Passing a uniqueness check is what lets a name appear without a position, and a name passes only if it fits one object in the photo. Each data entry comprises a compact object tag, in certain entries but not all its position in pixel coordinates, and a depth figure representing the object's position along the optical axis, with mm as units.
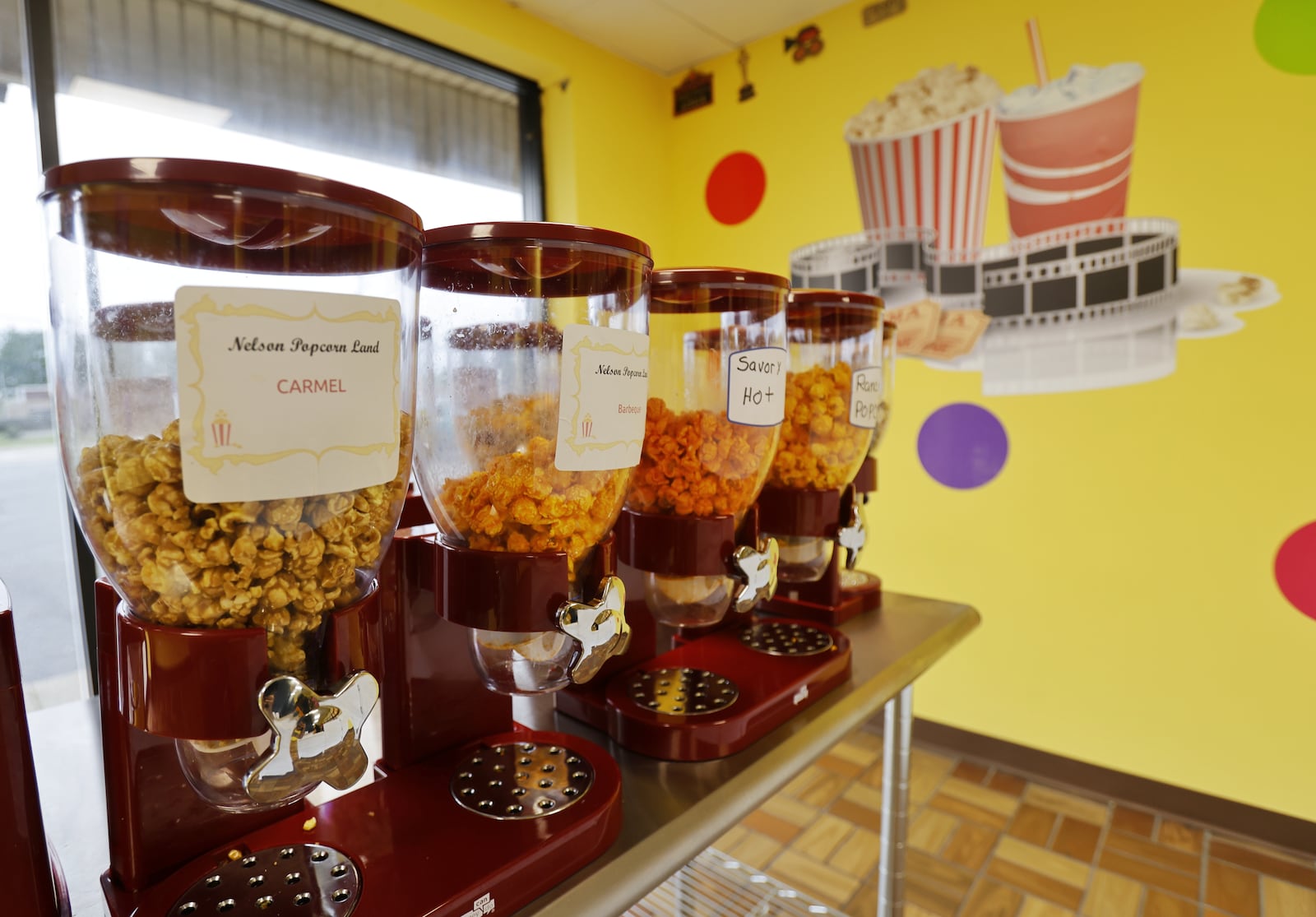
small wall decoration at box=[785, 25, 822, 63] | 2359
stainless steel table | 502
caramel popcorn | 352
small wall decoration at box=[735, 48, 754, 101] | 2566
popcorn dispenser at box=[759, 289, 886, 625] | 805
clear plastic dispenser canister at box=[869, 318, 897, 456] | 1018
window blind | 1652
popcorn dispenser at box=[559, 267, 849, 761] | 651
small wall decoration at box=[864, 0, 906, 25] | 2162
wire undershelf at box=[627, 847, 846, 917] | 1323
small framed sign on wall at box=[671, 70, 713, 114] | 2703
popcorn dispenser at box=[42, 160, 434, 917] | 337
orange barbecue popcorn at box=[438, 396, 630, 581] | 495
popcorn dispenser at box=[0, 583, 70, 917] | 388
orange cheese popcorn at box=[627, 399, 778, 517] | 659
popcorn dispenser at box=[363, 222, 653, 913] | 485
